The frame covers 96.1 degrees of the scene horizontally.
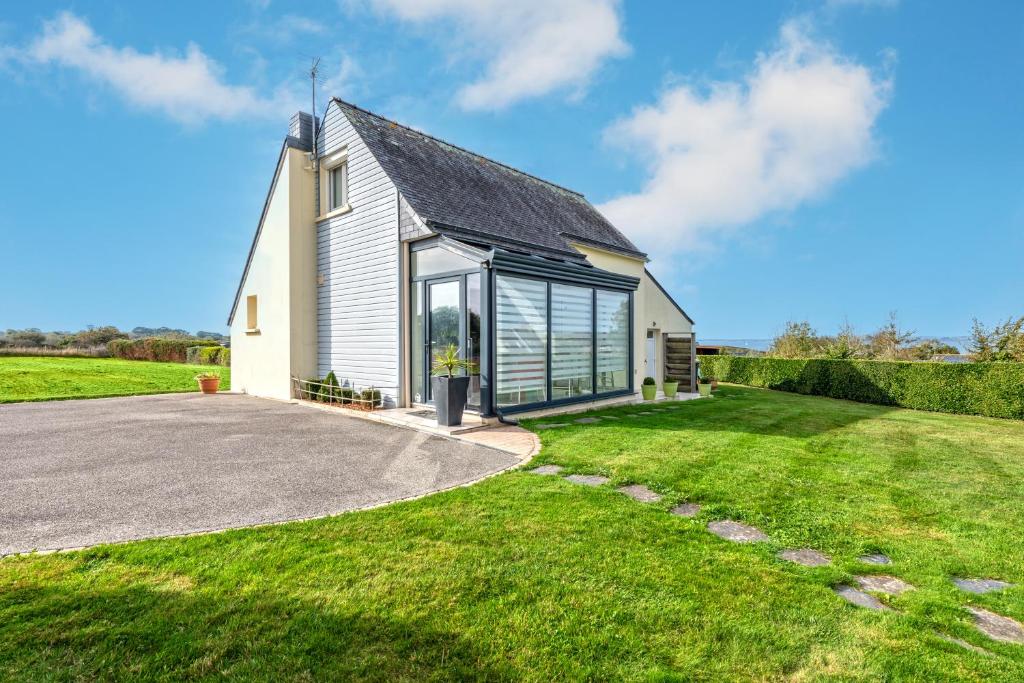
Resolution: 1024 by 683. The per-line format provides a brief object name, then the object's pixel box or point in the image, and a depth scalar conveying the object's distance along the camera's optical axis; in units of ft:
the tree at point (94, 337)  118.73
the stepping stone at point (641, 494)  16.46
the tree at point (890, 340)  81.46
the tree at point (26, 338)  110.11
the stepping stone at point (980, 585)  11.00
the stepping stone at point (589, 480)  18.11
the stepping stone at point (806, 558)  12.00
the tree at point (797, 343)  83.76
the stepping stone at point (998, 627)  9.17
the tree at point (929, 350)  74.13
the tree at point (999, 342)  56.18
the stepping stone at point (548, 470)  19.76
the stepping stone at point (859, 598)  10.11
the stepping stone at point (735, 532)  13.41
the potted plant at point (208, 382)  49.29
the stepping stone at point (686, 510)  15.19
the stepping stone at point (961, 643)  8.66
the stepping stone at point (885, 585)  10.85
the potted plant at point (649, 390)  47.75
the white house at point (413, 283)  33.60
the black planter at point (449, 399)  29.09
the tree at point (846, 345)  73.55
